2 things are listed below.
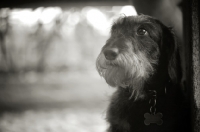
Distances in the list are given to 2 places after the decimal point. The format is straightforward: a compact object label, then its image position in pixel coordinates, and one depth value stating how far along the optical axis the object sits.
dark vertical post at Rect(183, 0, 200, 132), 0.77
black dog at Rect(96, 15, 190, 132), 0.85
